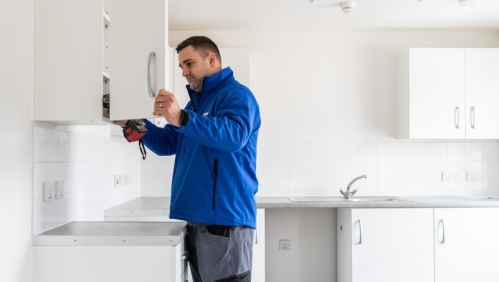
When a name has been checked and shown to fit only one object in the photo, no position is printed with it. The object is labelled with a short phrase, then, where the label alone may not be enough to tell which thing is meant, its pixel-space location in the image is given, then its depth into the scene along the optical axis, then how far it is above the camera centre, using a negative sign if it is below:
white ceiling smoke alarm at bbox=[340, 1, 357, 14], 3.81 +1.07
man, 2.13 -0.12
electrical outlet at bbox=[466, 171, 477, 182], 4.66 -0.18
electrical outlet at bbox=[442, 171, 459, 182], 4.66 -0.19
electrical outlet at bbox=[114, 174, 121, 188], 3.60 -0.19
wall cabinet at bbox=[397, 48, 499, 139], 4.32 +0.50
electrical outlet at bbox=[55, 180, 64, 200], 2.38 -0.16
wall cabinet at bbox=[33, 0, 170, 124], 2.05 +0.36
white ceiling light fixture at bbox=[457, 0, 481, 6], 3.79 +1.09
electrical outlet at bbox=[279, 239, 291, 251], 4.59 -0.78
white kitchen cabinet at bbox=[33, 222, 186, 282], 2.07 -0.41
